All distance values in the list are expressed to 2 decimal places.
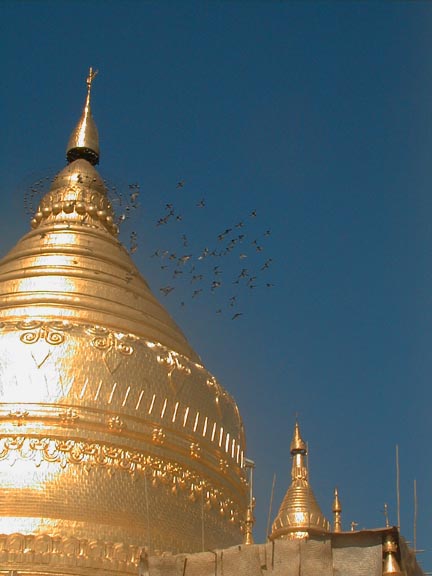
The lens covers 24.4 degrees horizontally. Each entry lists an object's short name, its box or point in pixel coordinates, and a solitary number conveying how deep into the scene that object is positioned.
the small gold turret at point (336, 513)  21.77
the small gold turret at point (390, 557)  8.95
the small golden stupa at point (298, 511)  23.06
